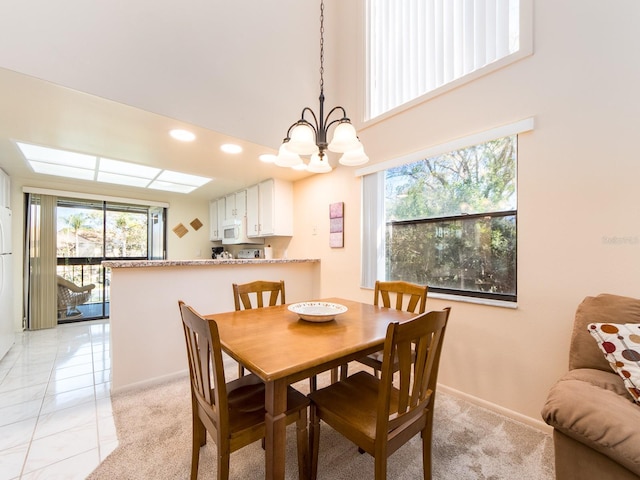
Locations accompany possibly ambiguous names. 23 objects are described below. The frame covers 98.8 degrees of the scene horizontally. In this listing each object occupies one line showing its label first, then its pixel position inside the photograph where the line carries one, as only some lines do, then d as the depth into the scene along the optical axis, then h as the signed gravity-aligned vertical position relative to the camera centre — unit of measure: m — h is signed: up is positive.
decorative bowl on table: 1.60 -0.44
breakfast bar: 2.24 -0.58
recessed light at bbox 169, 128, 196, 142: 2.25 +0.91
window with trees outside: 2.00 +0.18
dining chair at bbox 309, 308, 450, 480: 1.05 -0.77
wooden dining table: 1.06 -0.48
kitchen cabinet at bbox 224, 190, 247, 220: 4.35 +0.61
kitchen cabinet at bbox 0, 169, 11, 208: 3.08 +0.64
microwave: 4.29 +0.16
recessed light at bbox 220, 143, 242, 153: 2.55 +0.90
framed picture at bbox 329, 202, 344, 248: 3.16 +0.20
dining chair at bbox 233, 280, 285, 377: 2.05 -0.38
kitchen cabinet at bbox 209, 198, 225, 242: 5.06 +0.43
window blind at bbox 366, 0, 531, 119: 1.98 +1.67
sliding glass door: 4.20 -0.02
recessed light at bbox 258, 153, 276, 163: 2.79 +0.88
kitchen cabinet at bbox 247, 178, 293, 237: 3.76 +0.47
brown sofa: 0.94 -0.66
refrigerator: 2.83 -0.46
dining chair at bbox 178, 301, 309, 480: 1.08 -0.78
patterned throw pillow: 1.13 -0.48
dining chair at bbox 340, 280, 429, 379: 1.88 -0.43
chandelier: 1.51 +0.55
